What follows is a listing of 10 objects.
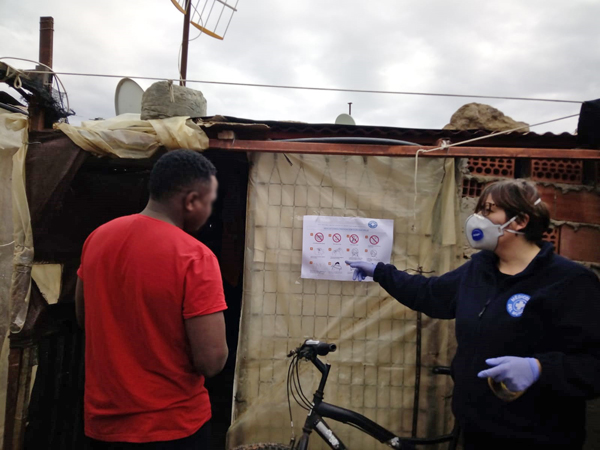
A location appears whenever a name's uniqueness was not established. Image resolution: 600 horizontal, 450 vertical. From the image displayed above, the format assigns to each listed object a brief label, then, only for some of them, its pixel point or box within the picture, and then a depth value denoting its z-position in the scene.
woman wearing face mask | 1.79
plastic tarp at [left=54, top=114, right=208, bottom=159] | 3.11
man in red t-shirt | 1.63
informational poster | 3.39
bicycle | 2.84
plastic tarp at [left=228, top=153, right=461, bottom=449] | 3.39
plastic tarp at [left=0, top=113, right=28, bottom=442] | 3.15
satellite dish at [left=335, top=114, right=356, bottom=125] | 5.69
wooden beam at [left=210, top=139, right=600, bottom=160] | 3.27
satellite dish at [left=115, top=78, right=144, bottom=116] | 4.96
